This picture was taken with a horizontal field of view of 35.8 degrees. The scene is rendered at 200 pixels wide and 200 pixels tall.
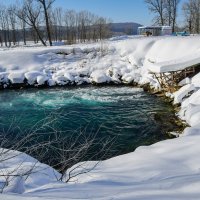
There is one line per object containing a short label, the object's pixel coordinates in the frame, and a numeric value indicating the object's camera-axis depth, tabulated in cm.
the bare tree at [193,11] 4662
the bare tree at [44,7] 2777
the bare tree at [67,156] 410
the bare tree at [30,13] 2878
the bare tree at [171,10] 3869
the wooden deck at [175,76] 1379
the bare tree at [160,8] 3759
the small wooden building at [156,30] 3162
